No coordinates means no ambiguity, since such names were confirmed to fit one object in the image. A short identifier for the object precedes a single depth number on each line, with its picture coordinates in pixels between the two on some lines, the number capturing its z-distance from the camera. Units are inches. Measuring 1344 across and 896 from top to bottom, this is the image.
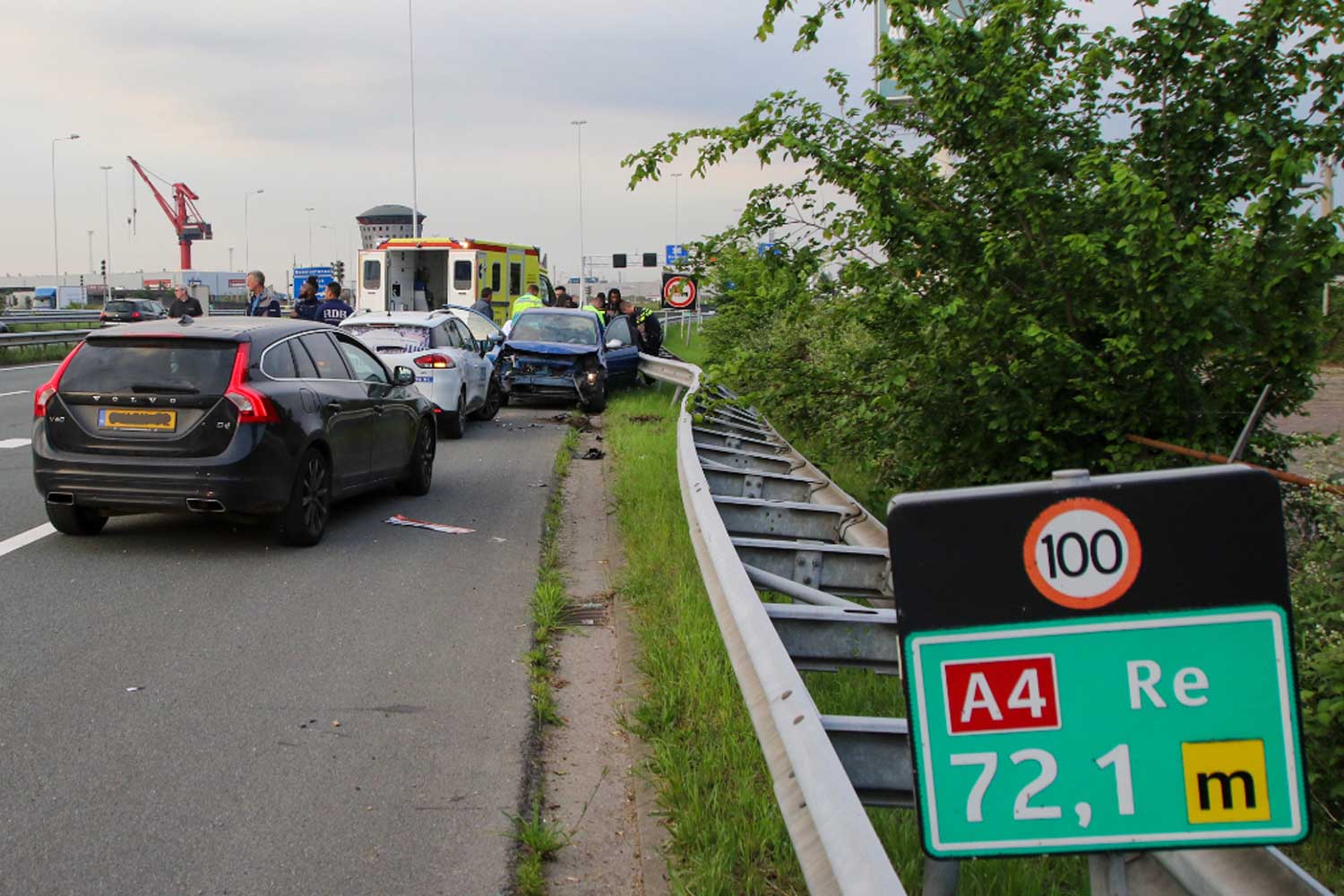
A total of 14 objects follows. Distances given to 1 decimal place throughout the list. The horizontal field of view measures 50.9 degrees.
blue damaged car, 850.8
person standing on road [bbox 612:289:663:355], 1086.4
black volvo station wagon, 369.4
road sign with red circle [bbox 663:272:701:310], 1157.7
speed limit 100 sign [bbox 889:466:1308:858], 80.0
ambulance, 1267.2
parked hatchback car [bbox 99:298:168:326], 1842.9
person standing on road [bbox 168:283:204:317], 824.5
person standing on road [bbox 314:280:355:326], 809.5
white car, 678.5
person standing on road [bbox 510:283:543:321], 990.4
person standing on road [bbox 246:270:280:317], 789.4
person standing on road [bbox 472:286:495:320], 1055.0
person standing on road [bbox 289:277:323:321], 810.8
